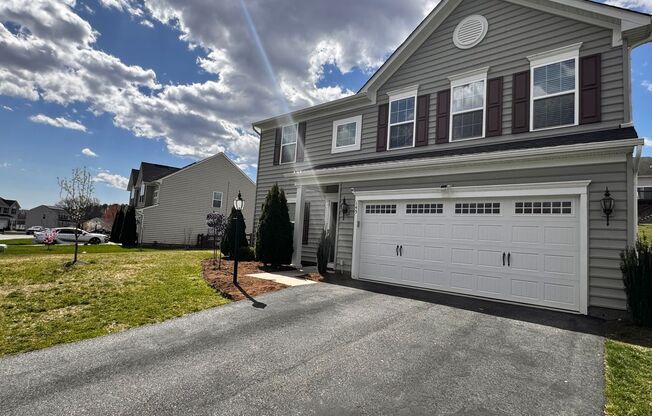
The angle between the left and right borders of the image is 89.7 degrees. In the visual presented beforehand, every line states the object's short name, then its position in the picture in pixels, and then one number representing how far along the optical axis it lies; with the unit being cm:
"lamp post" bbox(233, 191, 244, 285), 875
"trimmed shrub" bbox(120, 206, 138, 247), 2438
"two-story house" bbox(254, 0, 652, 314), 669
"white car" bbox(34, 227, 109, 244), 2566
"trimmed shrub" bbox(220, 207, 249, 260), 1423
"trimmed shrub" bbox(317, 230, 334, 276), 1041
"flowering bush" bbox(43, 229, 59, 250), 1737
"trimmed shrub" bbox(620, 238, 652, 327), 561
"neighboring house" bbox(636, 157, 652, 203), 2548
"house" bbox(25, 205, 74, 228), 7151
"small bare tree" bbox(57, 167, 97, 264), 1370
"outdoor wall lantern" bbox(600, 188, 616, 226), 641
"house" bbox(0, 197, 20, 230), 6459
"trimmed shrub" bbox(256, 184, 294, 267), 1154
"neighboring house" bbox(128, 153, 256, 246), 2625
